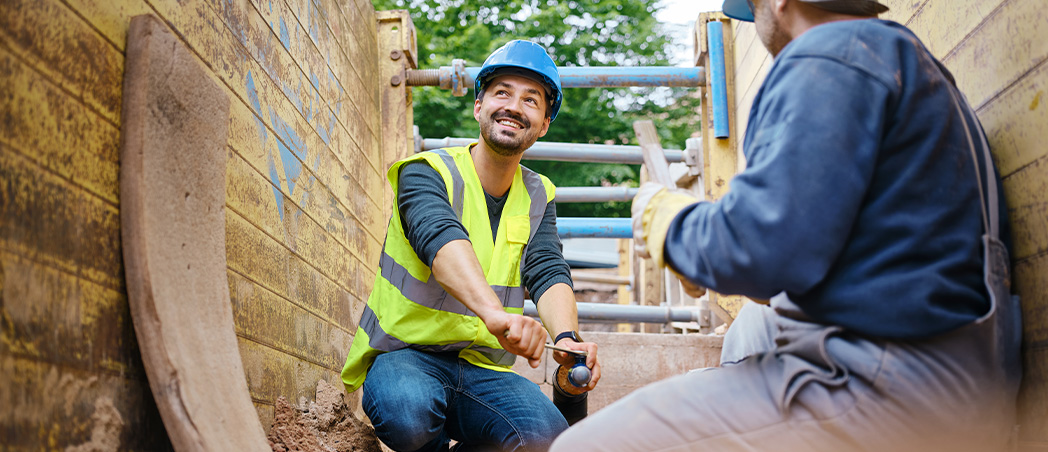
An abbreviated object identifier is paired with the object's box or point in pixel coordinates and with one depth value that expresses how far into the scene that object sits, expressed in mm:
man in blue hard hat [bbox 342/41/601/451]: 2254
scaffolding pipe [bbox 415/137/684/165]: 4805
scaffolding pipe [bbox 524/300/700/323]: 4625
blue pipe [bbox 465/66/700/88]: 4129
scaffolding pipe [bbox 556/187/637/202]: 5152
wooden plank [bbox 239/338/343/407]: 2160
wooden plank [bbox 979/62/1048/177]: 1449
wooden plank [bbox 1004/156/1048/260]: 1450
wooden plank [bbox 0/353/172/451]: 1236
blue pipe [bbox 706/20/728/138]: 4152
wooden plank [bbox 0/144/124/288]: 1262
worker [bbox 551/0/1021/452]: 1189
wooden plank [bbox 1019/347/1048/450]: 1406
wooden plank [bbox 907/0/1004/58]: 1704
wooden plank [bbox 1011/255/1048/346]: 1445
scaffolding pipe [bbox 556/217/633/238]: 4625
